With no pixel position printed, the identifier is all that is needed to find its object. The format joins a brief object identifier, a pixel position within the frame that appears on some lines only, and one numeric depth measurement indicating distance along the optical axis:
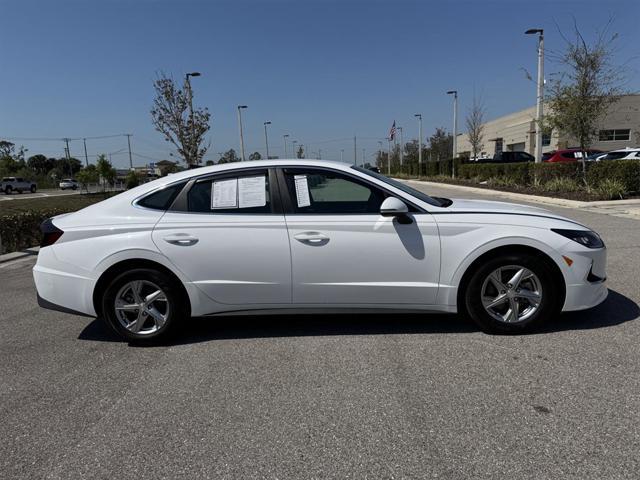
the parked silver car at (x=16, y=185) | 49.28
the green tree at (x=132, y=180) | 36.81
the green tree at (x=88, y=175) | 37.41
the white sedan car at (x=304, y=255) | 3.88
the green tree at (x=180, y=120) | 20.48
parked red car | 26.98
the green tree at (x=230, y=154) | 50.74
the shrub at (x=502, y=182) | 22.08
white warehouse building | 50.69
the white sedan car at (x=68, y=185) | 64.65
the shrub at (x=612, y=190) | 15.16
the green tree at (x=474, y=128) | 43.19
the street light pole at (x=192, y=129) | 20.68
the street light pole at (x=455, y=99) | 37.92
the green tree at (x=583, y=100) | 16.38
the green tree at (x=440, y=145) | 65.12
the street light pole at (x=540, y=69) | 19.53
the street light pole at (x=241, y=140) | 34.92
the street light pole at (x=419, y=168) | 46.98
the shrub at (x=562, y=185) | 17.16
